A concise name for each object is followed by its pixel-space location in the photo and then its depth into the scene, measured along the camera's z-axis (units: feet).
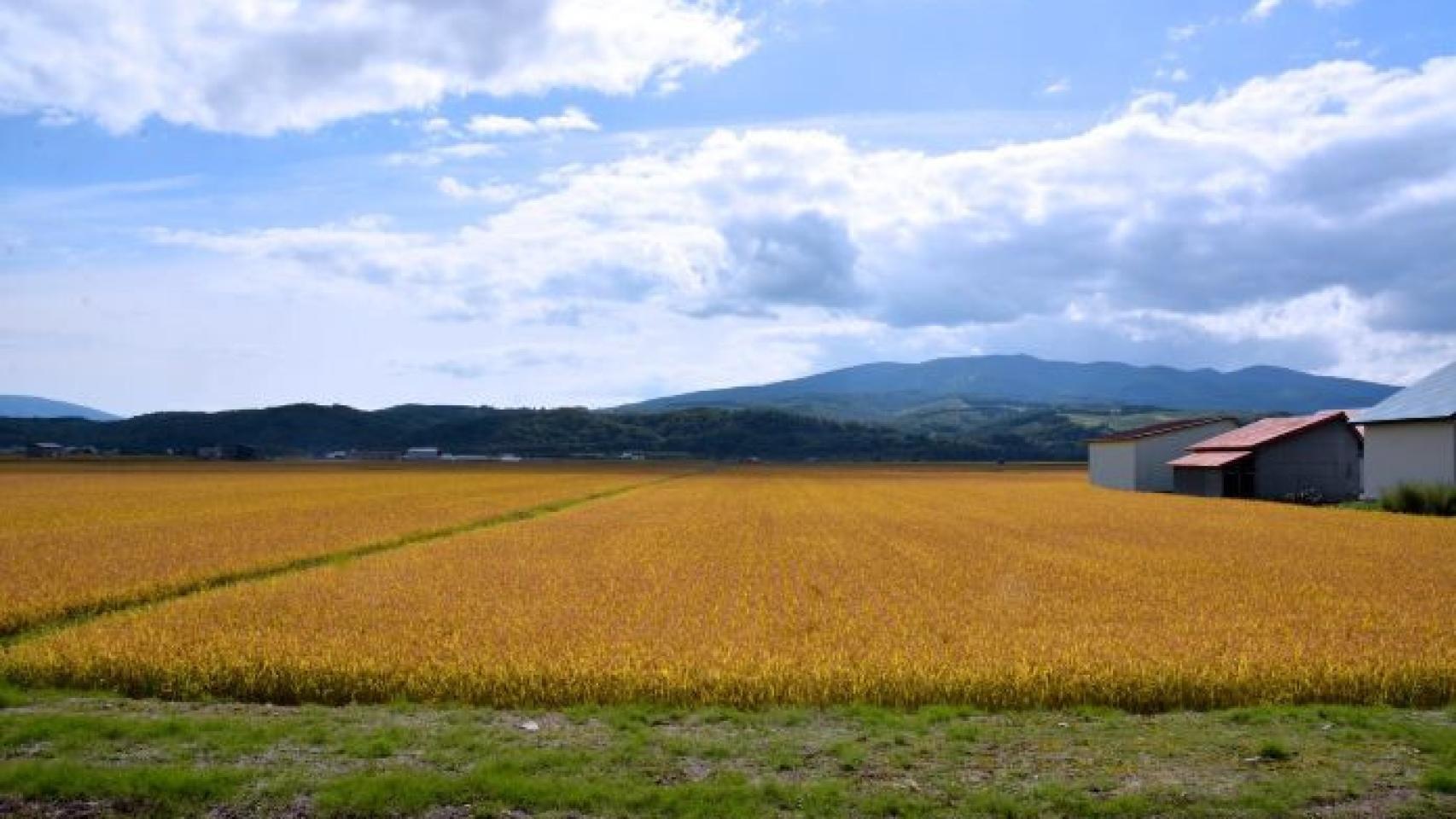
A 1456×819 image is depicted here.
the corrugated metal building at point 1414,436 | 148.97
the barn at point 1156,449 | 228.84
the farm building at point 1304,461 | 190.80
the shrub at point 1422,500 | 142.20
